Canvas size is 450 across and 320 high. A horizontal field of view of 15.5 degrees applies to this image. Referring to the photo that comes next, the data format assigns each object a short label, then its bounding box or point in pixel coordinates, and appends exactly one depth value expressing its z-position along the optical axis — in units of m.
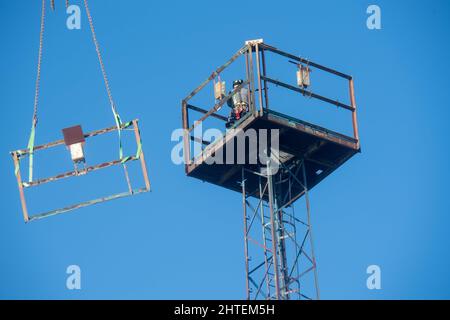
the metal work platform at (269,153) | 69.50
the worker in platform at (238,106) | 70.88
